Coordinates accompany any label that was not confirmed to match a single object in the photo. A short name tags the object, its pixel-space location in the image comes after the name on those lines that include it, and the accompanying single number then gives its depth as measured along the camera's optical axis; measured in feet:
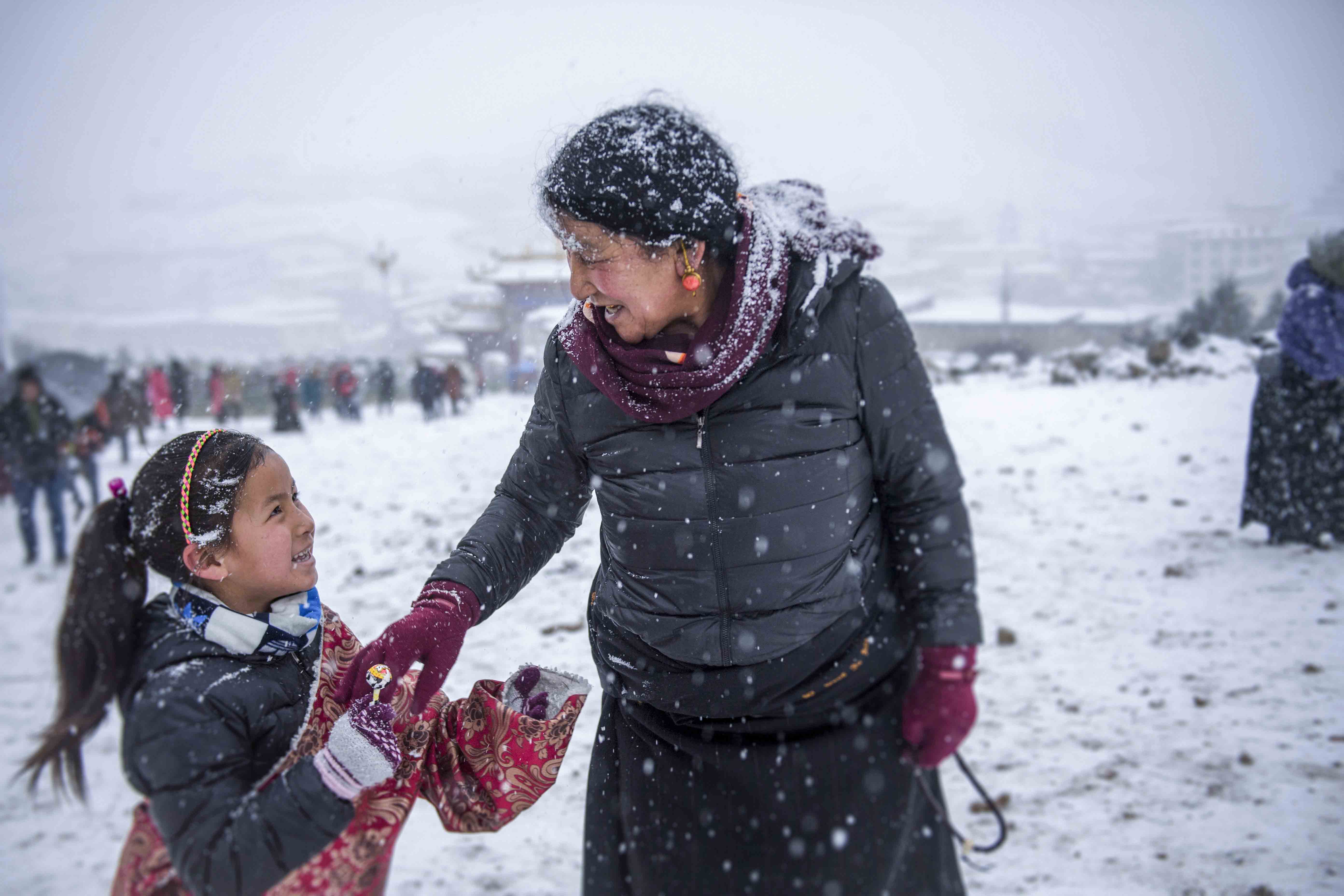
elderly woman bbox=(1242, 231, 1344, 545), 15.29
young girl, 3.97
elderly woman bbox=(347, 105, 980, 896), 4.82
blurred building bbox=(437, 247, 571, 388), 81.00
